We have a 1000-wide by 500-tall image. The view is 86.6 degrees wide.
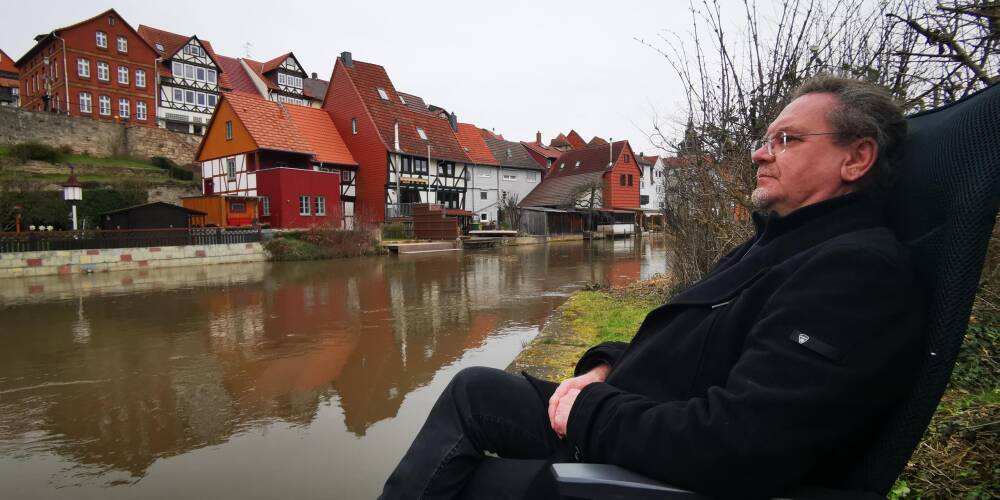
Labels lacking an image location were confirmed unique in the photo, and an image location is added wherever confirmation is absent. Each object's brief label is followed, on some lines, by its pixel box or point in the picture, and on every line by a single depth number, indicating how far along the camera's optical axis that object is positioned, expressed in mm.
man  1157
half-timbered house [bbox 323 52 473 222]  31828
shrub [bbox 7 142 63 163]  27980
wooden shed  18172
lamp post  17312
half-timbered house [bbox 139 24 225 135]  41750
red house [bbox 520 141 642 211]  40406
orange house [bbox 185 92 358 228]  26000
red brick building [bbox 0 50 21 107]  45219
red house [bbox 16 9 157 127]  36781
